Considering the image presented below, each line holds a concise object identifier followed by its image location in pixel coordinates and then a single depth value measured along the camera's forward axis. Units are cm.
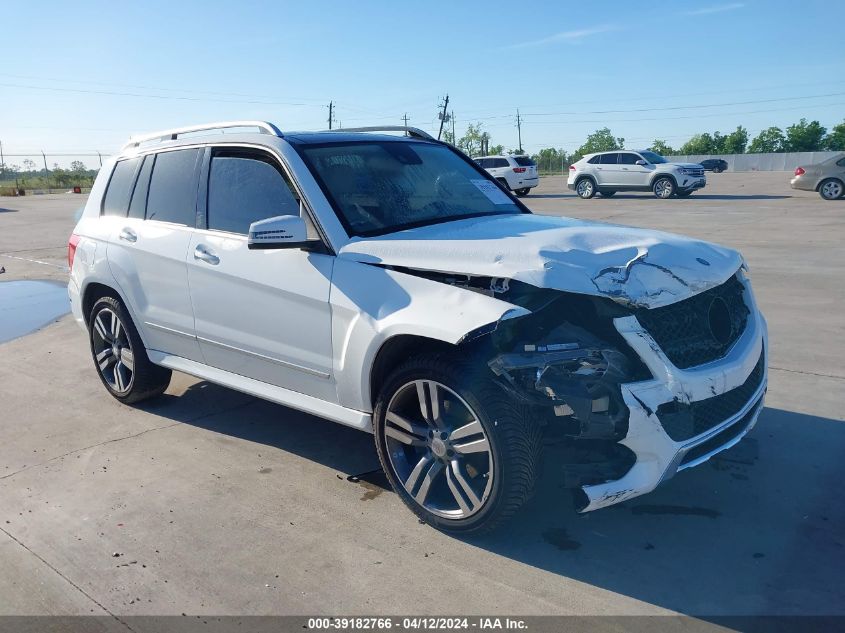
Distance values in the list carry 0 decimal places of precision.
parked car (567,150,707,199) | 2612
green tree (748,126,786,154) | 11019
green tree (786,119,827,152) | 9919
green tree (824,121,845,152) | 9500
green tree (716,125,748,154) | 10850
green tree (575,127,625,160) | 11369
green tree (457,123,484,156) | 10130
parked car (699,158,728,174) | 6950
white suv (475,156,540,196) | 3095
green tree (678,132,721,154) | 11106
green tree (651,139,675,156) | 10519
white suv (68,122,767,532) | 319
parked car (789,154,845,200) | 2261
